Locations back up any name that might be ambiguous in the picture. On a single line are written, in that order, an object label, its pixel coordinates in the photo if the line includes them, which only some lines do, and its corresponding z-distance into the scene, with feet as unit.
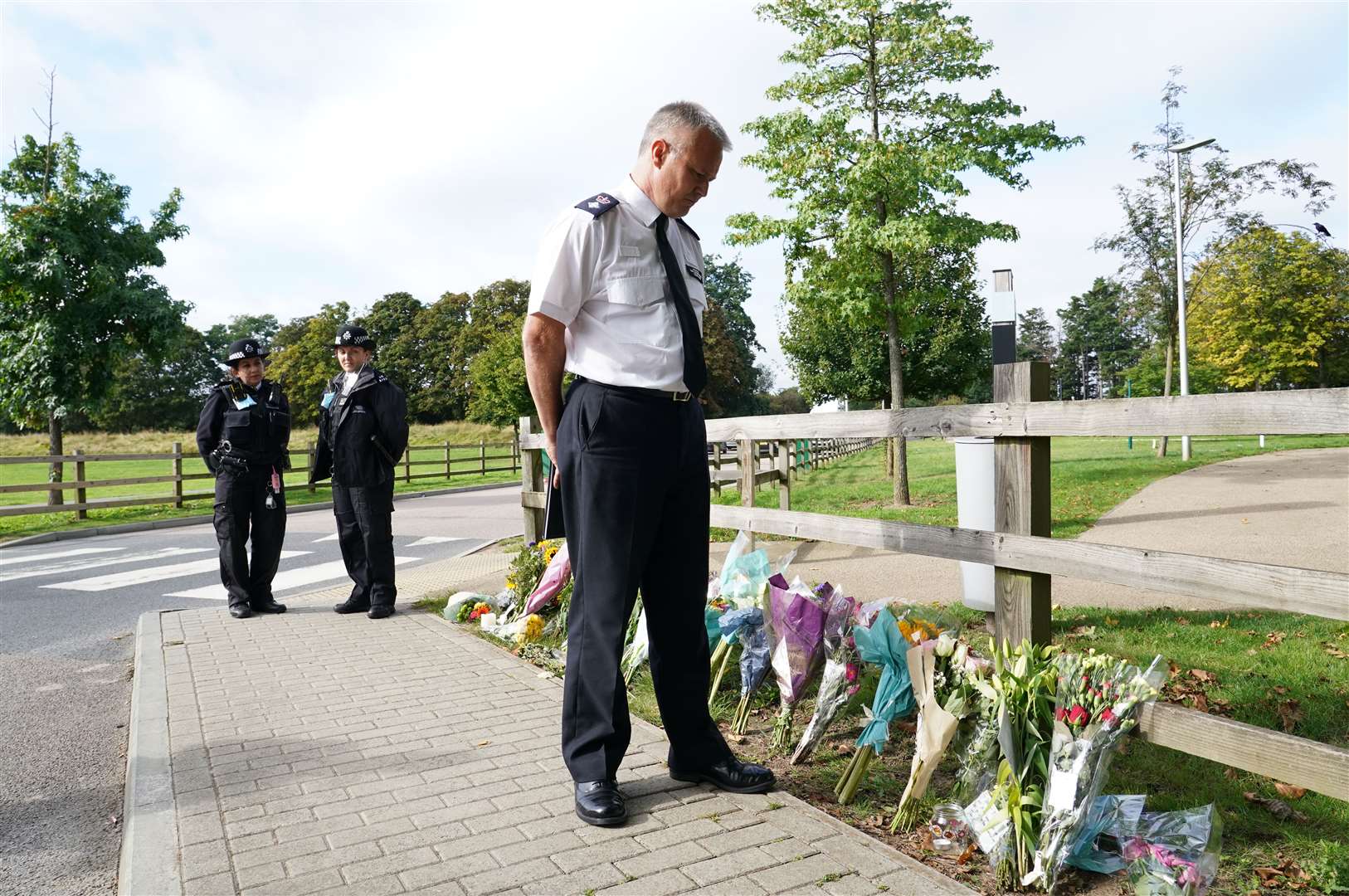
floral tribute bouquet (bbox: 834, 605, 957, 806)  10.52
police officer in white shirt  10.14
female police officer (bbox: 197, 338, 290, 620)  22.45
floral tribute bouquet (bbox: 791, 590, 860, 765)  11.51
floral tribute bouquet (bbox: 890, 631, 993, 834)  9.68
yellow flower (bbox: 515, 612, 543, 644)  18.35
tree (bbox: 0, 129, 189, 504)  53.47
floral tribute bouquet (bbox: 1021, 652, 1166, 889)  8.31
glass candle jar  9.45
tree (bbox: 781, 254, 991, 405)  100.73
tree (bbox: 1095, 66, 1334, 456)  81.05
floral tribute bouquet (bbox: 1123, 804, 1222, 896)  8.00
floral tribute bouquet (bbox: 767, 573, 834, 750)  12.07
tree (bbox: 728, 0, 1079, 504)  46.29
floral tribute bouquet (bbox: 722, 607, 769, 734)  12.96
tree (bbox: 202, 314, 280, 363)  329.11
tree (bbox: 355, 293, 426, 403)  234.17
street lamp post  77.00
